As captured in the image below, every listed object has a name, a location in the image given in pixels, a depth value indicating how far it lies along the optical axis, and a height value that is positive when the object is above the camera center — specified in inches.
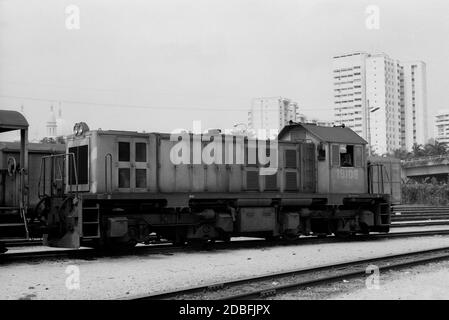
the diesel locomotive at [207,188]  533.0 +3.7
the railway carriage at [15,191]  455.8 +2.2
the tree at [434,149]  3837.6 +274.7
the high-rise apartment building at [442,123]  6077.8 +721.5
